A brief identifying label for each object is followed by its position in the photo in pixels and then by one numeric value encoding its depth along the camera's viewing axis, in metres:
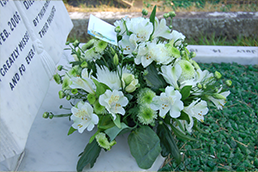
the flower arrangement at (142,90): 0.89
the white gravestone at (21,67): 0.89
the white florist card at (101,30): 1.01
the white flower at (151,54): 0.94
